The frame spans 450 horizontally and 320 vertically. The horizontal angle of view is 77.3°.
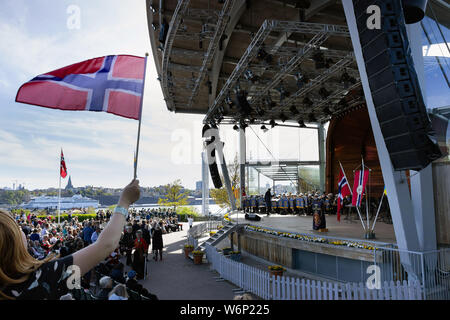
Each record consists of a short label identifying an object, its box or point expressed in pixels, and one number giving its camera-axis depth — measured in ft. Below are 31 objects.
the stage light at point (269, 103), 68.28
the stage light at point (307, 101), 68.71
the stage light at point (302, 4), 43.19
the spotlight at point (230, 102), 64.85
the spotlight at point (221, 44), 56.10
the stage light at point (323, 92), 63.41
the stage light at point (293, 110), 77.28
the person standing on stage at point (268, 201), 69.15
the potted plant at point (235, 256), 46.29
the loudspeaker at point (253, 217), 57.21
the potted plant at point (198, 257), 44.91
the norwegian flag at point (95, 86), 13.60
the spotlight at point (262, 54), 45.03
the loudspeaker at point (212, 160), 80.33
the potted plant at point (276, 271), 33.73
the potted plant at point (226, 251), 50.65
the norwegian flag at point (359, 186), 34.04
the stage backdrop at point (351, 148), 73.87
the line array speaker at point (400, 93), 21.09
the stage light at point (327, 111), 76.84
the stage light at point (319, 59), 45.21
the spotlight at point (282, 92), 62.54
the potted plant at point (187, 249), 49.79
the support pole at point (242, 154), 99.39
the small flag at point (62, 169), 62.54
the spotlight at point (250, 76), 50.81
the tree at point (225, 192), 131.44
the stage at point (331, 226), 36.32
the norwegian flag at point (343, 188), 37.83
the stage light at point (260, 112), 75.51
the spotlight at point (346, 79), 53.21
